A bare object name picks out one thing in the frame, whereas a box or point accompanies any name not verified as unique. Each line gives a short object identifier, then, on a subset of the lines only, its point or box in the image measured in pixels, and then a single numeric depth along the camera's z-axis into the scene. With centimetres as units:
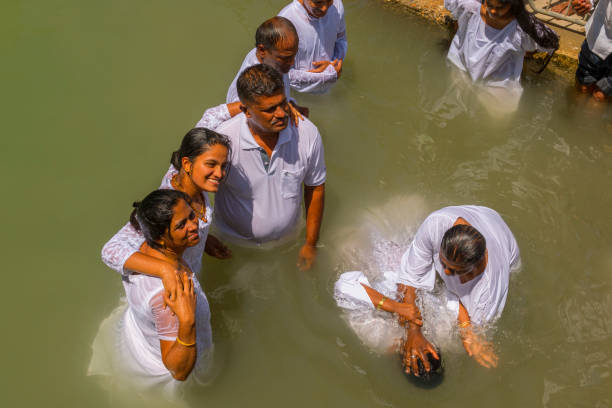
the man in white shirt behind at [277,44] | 319
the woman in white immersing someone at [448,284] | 315
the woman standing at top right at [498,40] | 449
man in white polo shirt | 268
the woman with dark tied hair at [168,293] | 235
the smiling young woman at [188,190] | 239
